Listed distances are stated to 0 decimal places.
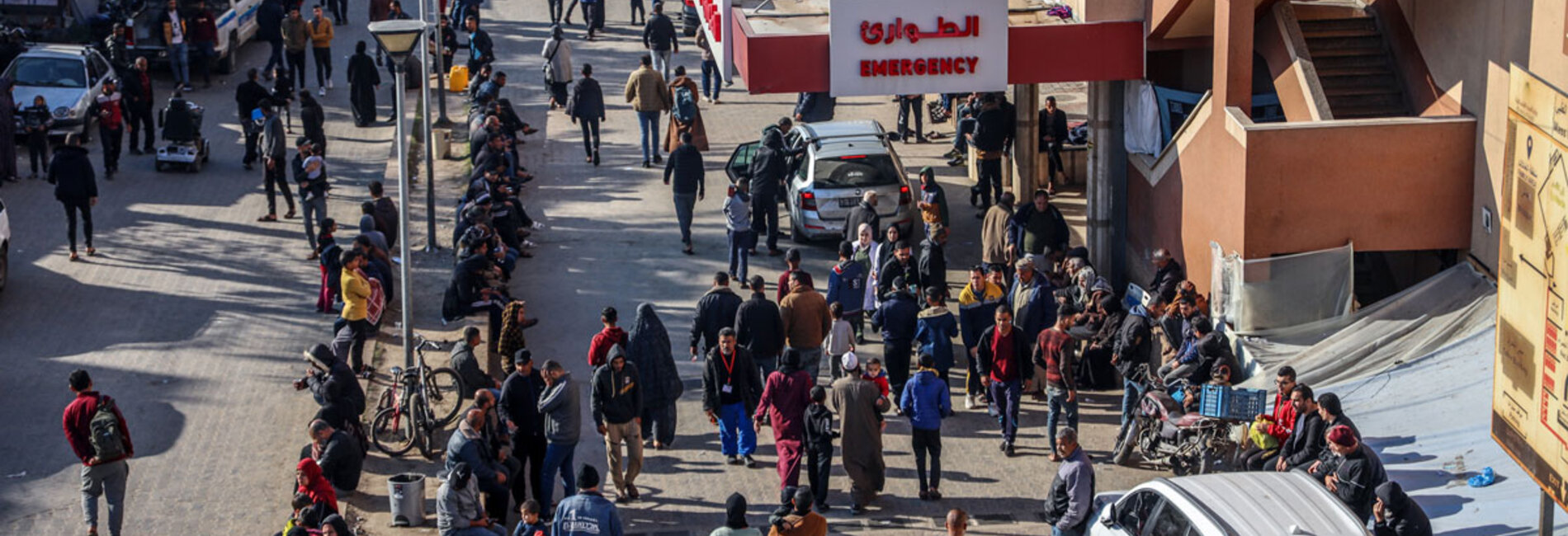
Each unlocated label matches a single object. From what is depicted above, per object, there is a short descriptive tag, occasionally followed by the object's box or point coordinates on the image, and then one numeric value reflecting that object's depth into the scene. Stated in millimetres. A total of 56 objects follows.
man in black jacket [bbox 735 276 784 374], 17250
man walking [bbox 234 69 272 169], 27781
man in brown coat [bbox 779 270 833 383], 17750
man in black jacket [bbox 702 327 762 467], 16234
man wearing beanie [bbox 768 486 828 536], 12969
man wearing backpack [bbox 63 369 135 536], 15070
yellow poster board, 10617
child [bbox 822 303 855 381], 17812
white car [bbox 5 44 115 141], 28406
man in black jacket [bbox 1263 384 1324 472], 14188
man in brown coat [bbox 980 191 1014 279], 20797
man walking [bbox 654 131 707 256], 22734
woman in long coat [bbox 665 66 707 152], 26328
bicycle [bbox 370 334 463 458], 16812
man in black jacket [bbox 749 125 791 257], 22641
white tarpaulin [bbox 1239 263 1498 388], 16297
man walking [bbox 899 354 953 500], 15383
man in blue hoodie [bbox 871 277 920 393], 17594
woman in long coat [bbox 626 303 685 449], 16438
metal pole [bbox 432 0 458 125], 28797
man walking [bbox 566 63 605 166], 27047
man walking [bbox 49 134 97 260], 22516
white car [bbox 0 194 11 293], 21938
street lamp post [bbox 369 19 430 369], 17859
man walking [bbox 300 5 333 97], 31719
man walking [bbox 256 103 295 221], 24141
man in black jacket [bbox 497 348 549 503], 15484
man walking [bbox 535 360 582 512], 15125
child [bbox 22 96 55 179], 26656
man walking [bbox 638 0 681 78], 31234
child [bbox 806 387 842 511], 15305
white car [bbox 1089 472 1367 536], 11336
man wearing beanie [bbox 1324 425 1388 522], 13367
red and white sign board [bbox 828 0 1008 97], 19828
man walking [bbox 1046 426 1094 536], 13719
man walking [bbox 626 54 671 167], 26547
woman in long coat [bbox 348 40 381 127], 29797
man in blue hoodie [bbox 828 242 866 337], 19094
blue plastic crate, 15375
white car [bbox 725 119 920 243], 23094
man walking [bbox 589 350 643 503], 15562
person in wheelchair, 27141
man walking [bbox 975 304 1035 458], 16562
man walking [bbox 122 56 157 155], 28250
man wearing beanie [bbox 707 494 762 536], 12945
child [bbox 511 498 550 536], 13141
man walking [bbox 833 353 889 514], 15414
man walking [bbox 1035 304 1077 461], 16344
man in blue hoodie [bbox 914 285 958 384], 17562
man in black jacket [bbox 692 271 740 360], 17625
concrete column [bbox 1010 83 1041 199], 24328
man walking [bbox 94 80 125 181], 26656
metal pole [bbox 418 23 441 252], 23234
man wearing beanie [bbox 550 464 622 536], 13141
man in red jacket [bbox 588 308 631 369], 16828
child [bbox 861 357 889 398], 15672
